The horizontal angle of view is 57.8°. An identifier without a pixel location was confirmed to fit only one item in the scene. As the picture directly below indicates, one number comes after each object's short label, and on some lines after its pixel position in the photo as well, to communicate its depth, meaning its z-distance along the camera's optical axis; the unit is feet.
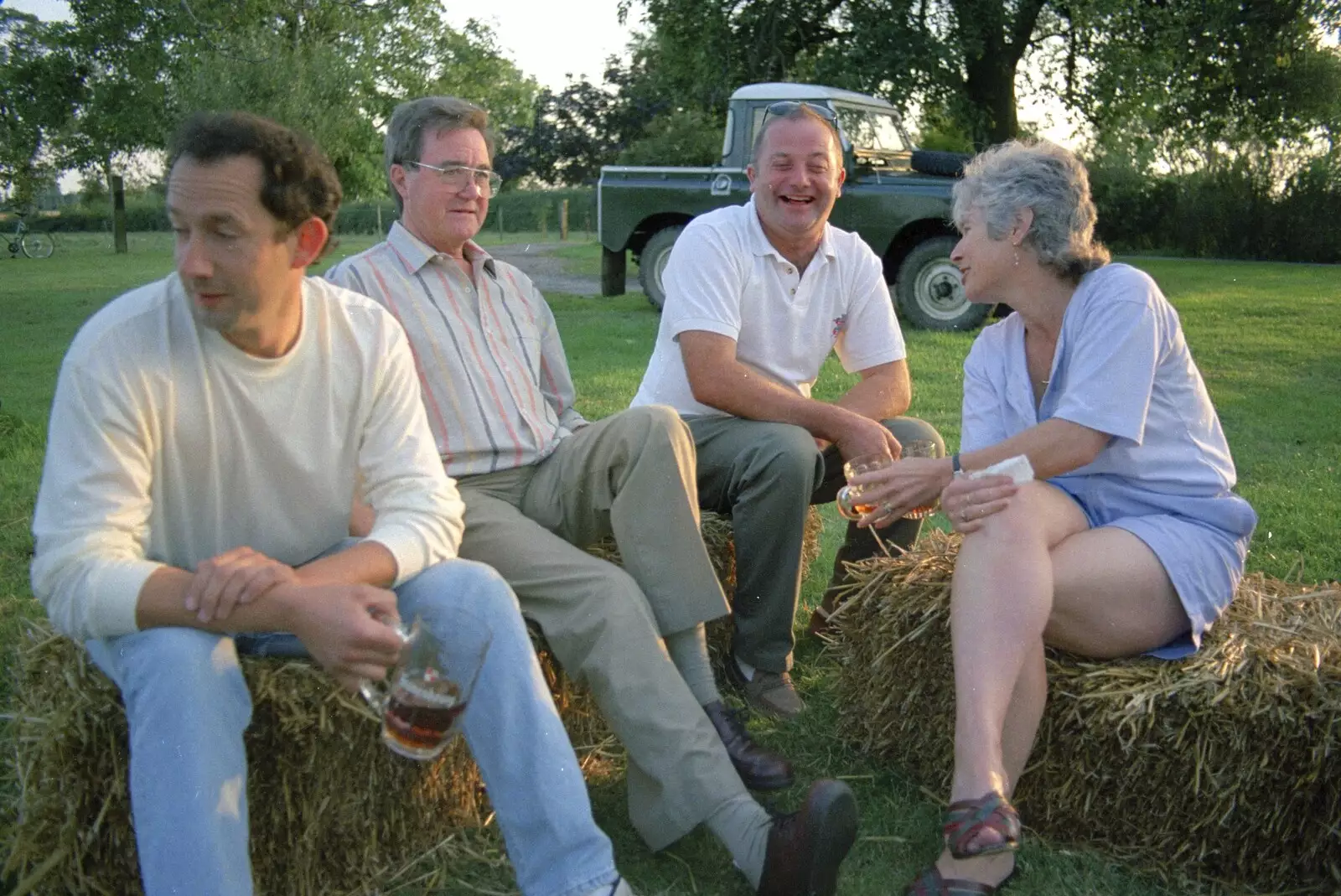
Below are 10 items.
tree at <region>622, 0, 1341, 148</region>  52.95
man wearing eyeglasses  7.41
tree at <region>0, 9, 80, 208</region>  65.57
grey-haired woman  7.54
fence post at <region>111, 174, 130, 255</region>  99.71
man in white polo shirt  9.96
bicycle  95.35
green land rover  34.63
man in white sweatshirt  6.02
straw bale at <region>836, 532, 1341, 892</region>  7.55
